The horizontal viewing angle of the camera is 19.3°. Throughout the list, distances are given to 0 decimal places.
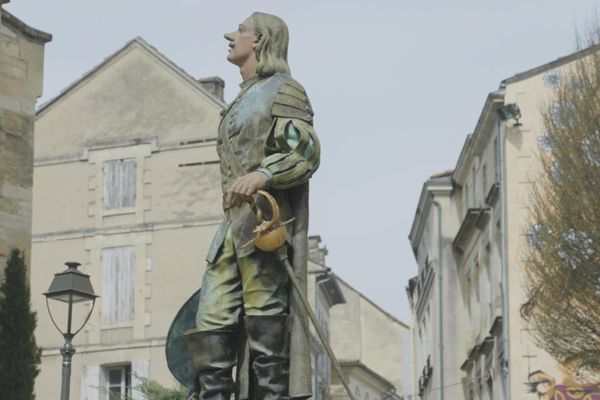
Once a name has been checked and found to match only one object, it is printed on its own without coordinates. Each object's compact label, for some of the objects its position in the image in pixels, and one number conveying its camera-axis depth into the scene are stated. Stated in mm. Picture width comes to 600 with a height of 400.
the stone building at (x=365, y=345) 66750
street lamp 18766
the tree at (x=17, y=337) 21875
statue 8289
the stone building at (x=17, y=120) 24609
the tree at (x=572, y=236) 25828
